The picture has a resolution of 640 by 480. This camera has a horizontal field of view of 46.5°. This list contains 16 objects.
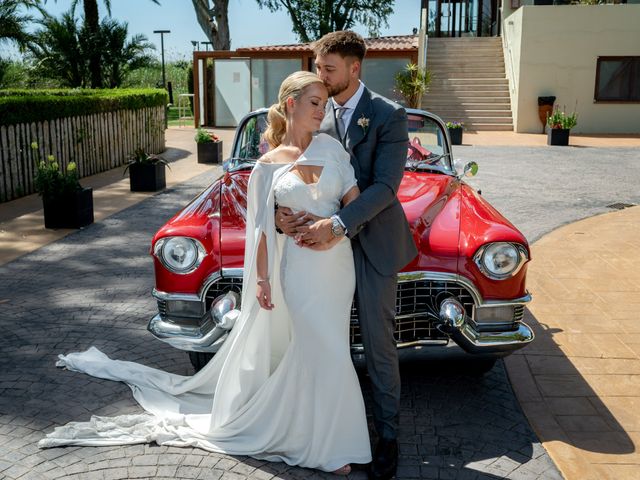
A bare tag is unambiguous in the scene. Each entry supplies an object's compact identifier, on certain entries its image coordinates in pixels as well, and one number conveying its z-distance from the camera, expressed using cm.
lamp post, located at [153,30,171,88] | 3170
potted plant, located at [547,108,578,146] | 1898
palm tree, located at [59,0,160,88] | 2088
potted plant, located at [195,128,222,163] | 1546
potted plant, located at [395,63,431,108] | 2338
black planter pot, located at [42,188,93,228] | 877
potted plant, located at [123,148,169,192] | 1170
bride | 334
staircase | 2412
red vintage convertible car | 388
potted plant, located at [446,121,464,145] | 1883
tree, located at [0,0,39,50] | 1972
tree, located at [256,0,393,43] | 3904
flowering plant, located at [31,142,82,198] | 882
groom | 335
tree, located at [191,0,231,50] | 3143
